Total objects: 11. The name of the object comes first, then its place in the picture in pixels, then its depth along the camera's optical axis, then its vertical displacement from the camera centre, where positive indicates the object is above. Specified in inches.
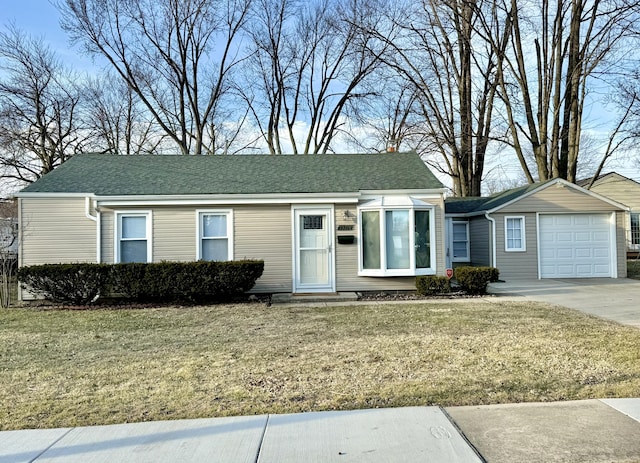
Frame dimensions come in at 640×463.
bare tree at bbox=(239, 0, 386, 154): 1063.6 +414.3
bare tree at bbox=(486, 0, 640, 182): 717.3 +279.5
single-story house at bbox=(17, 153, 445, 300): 460.4 +24.7
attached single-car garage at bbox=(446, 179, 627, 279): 586.9 +17.0
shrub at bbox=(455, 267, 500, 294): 442.6 -29.2
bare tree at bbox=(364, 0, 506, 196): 840.9 +314.1
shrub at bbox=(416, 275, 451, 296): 440.8 -35.7
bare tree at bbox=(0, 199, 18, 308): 430.6 -2.8
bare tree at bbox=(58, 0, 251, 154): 970.7 +427.0
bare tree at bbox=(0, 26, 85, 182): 893.8 +261.6
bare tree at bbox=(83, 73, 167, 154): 1044.5 +298.0
